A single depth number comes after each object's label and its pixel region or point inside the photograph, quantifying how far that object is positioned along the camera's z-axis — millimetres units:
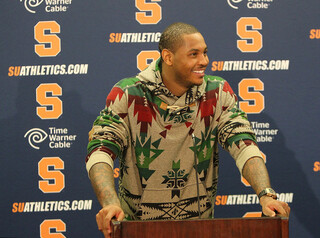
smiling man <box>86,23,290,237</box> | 4816
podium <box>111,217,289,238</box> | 3296
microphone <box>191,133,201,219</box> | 4728
